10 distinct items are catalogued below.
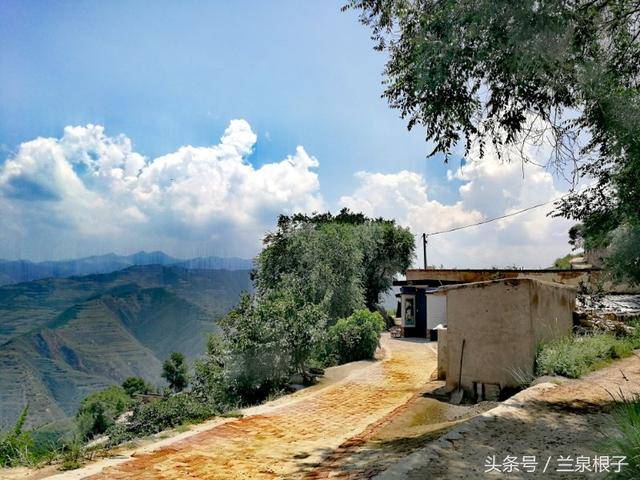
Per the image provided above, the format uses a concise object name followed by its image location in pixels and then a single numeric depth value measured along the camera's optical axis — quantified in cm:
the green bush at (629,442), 355
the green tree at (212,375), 1234
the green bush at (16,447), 606
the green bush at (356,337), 1684
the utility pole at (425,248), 3951
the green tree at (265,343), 1217
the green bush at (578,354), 936
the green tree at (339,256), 2905
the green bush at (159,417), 858
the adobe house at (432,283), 2261
